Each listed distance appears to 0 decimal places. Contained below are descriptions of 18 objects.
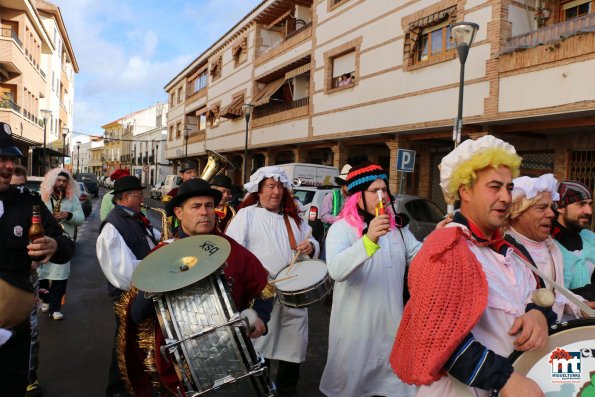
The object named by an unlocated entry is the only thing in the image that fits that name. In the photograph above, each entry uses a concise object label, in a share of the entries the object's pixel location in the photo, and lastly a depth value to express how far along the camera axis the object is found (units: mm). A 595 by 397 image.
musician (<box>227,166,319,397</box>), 3891
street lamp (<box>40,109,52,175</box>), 25228
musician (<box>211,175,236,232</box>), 6145
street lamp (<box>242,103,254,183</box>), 20783
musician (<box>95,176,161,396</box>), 3469
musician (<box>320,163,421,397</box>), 2922
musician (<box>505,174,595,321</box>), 2949
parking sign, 11195
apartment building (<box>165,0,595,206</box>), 11008
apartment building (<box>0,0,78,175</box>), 23141
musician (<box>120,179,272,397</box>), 2449
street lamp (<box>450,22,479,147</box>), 8477
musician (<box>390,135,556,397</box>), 1611
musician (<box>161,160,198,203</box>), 8125
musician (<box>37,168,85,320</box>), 6066
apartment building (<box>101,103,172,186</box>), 52969
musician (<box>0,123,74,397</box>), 2527
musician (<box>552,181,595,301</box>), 3512
